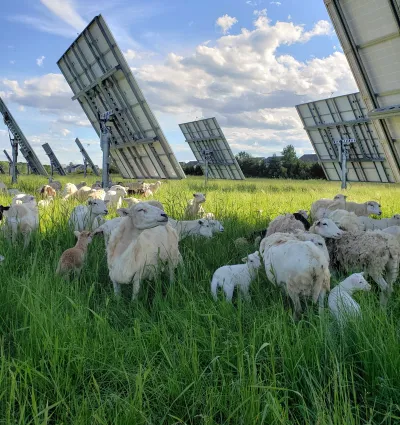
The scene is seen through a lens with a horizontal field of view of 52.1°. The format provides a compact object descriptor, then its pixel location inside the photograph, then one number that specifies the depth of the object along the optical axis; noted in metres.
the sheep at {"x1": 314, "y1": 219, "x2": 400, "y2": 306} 4.19
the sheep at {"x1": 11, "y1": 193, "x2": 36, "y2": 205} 8.94
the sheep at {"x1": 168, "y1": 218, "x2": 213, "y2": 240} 6.45
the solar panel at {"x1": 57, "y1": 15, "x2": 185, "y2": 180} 13.90
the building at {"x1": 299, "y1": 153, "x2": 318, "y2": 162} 76.06
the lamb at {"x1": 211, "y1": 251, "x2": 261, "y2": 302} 3.98
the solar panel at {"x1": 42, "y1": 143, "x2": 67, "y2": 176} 37.47
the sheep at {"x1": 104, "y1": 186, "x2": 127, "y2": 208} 10.44
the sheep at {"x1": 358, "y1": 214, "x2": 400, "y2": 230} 6.74
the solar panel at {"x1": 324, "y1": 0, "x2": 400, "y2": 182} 7.35
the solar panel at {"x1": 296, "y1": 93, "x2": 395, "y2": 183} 18.34
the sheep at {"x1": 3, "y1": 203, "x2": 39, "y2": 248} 6.16
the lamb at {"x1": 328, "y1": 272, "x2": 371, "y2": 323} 3.02
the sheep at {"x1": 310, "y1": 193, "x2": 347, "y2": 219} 8.49
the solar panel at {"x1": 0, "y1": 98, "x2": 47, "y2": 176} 20.91
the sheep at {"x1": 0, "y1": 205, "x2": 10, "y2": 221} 7.03
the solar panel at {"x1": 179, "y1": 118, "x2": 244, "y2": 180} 29.41
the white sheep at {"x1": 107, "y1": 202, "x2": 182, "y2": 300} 3.99
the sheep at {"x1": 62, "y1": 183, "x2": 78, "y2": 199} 12.46
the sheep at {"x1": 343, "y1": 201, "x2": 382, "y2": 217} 8.04
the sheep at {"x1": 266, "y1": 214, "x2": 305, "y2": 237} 5.44
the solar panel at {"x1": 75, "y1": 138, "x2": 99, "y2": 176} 38.53
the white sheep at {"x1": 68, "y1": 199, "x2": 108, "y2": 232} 7.09
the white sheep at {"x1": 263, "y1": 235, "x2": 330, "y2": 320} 3.29
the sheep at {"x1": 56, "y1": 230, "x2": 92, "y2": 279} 4.50
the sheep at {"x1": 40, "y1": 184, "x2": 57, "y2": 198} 12.94
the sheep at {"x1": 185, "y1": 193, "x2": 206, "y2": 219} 8.71
